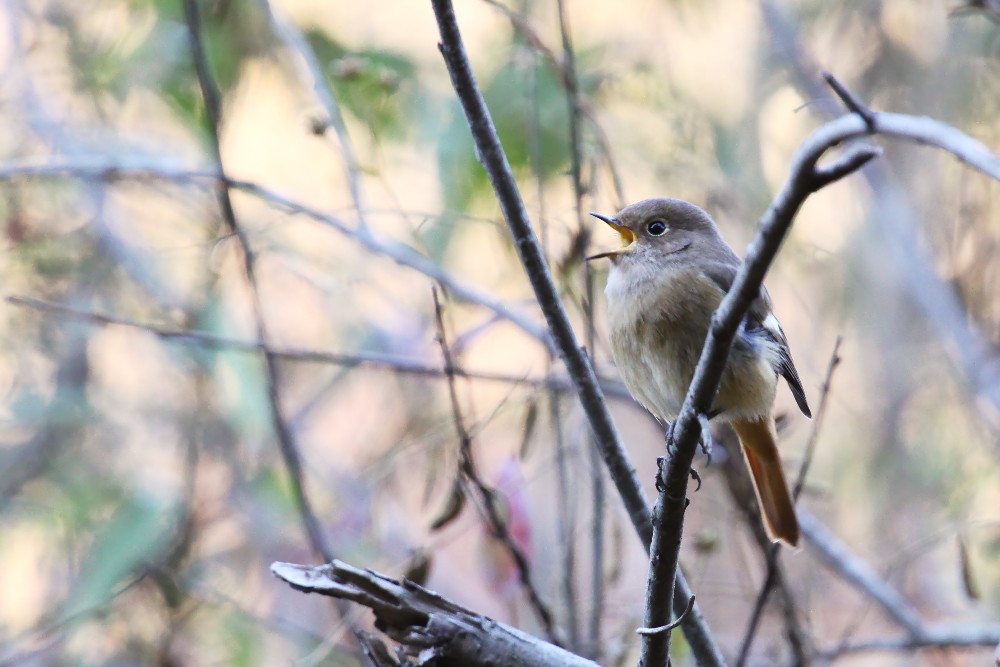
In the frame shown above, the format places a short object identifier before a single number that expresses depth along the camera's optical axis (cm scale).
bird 580
